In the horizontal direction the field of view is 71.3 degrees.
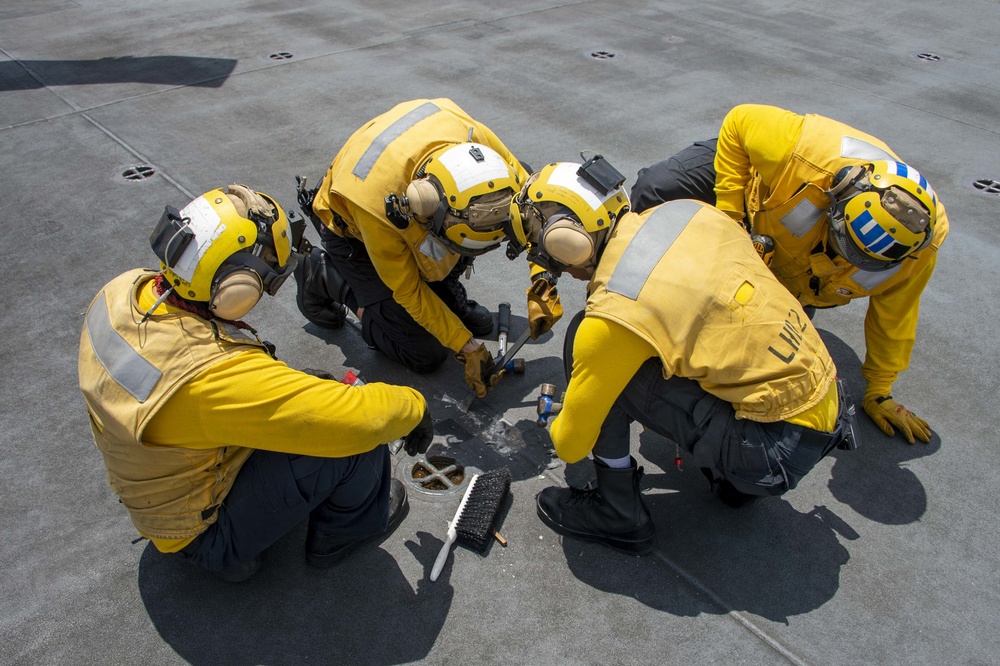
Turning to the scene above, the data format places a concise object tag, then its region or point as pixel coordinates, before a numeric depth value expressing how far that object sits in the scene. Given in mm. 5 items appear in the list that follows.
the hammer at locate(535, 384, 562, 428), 2795
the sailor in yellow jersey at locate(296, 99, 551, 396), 2697
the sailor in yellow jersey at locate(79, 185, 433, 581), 1905
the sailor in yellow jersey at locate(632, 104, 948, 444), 2508
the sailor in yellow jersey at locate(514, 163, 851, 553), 2068
